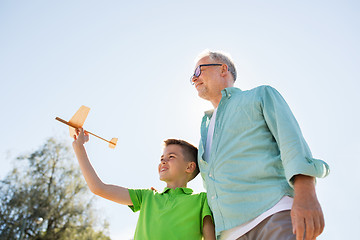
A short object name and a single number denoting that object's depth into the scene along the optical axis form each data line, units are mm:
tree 18047
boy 2422
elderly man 1635
